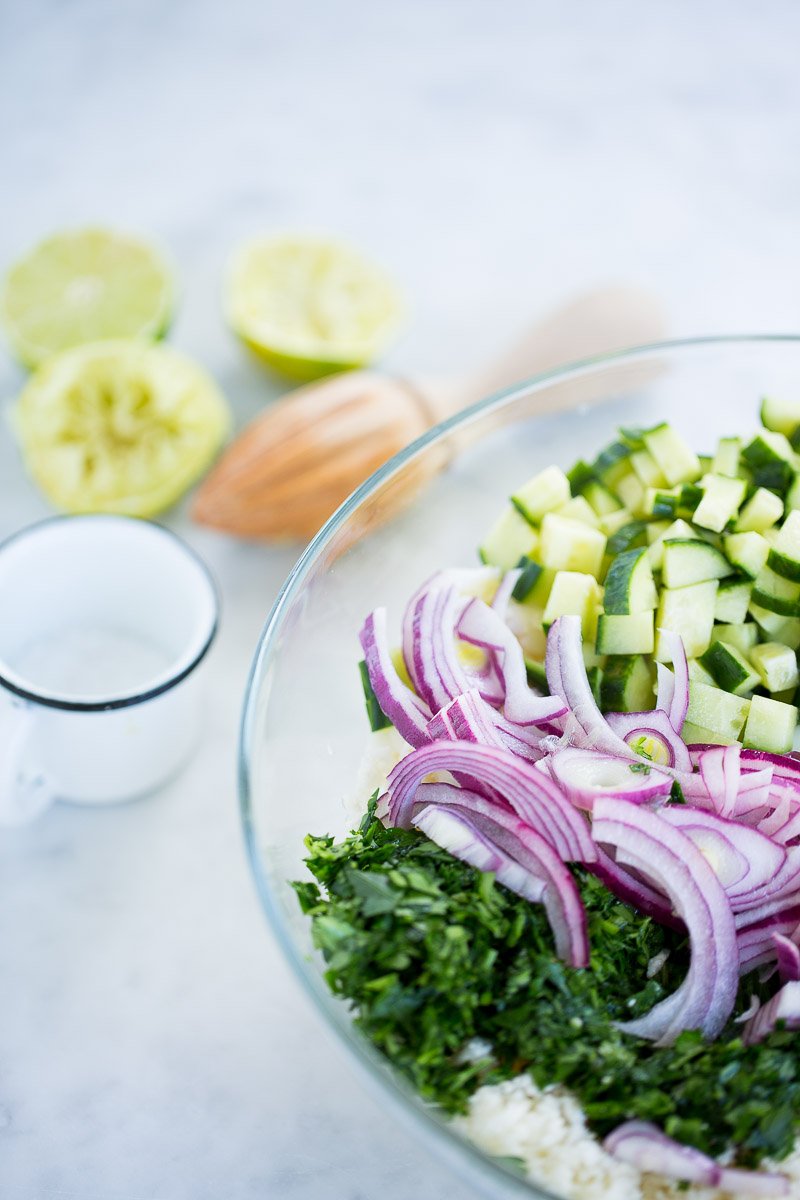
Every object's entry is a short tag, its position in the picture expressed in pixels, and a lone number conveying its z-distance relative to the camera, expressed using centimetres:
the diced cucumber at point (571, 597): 42
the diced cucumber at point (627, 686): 41
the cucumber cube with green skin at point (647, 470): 44
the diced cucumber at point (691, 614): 42
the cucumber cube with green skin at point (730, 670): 41
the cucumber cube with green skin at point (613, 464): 44
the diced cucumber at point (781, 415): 44
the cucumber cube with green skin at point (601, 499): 44
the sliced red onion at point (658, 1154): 35
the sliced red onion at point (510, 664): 40
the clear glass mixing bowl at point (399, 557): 37
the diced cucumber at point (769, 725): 40
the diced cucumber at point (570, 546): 43
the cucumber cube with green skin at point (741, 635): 42
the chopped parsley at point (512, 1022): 35
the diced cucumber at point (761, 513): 43
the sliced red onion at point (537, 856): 37
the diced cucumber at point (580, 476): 45
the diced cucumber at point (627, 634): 41
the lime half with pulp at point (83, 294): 52
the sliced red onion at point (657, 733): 40
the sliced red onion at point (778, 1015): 36
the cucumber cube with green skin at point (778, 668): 42
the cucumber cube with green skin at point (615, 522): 44
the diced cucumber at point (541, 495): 43
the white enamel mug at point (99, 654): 43
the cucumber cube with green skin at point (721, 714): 41
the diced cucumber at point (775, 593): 42
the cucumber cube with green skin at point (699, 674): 42
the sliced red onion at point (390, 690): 40
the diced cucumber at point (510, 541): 43
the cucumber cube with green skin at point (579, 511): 44
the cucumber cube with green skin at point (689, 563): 42
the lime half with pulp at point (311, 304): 52
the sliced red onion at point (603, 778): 38
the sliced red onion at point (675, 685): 40
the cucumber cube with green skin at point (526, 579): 43
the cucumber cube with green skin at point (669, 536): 42
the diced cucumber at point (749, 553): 42
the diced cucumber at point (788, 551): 42
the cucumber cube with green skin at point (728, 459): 44
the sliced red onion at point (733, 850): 38
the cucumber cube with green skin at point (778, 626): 42
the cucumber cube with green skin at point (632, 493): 44
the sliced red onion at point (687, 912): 37
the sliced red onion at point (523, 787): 37
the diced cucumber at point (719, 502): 42
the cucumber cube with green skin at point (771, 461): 43
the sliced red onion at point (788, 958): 37
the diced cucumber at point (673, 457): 44
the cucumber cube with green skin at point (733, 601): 42
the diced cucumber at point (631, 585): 41
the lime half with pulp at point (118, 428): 49
